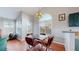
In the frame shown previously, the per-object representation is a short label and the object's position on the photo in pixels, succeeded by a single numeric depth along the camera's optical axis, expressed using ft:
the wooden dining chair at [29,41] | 6.14
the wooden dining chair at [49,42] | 6.22
